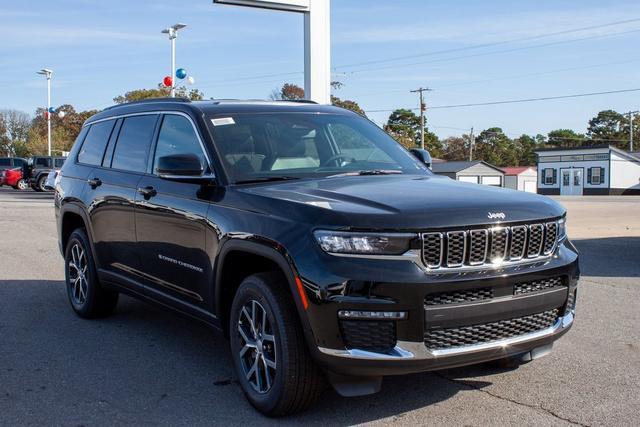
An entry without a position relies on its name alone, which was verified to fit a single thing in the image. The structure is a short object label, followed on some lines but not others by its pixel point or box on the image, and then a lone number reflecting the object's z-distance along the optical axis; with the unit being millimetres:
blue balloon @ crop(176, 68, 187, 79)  28953
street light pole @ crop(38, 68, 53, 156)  55197
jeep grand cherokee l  3578
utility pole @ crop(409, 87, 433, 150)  72625
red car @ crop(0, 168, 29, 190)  41312
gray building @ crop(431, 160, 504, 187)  67500
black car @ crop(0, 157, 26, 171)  42334
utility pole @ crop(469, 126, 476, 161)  99762
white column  19281
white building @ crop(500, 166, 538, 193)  76750
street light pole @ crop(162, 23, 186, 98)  33469
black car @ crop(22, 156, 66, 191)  38375
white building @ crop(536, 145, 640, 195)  63219
